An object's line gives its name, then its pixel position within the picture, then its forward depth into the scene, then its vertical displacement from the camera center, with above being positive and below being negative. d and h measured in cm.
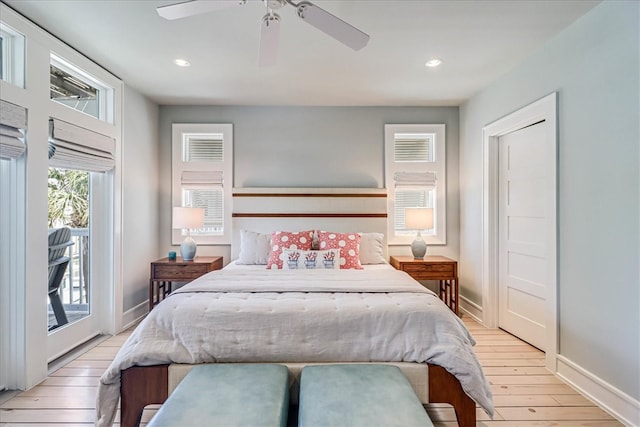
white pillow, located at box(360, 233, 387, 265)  367 -40
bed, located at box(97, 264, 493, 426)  187 -76
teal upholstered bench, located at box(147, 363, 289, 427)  137 -84
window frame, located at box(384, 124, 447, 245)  425 +56
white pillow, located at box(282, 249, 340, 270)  323 -45
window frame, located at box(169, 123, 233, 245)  422 +59
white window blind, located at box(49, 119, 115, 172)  260 +57
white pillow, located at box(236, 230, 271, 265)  361 -38
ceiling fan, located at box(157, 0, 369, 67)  168 +104
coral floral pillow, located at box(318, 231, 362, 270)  339 -33
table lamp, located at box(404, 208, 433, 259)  382 -8
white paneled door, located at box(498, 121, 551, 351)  296 -17
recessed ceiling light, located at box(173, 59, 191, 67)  297 +138
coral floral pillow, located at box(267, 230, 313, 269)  337 -31
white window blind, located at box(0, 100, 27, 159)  215 +57
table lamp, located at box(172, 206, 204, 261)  373 -9
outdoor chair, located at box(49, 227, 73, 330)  273 -43
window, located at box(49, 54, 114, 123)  271 +112
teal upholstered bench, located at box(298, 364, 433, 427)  138 -85
